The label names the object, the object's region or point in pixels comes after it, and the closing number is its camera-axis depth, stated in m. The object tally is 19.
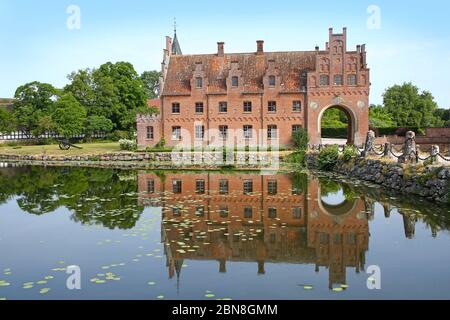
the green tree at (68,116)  49.16
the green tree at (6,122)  53.38
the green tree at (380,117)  55.91
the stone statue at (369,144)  23.34
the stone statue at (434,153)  17.22
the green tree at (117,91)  54.12
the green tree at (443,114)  79.95
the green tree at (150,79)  93.36
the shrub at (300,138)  35.60
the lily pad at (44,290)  7.48
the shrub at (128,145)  38.97
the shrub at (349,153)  24.45
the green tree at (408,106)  66.94
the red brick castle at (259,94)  35.59
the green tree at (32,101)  54.69
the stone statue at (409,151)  18.62
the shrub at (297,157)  30.88
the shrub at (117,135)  49.84
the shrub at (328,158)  26.34
